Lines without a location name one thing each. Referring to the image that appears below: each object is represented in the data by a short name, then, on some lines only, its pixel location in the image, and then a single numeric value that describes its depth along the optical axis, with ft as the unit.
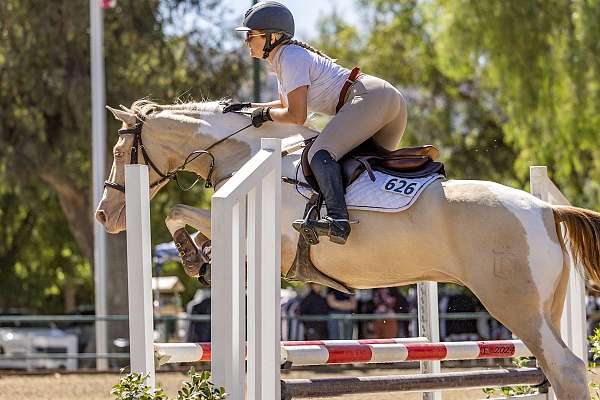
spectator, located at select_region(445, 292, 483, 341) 105.19
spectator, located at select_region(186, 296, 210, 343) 102.89
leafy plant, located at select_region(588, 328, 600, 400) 44.21
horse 36.50
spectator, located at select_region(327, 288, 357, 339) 99.04
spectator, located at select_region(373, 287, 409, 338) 103.24
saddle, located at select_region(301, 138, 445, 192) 38.17
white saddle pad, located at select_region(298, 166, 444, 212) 37.04
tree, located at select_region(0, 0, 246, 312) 137.49
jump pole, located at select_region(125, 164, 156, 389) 32.42
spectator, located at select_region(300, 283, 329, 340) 106.11
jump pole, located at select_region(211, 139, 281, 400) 29.81
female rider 37.63
